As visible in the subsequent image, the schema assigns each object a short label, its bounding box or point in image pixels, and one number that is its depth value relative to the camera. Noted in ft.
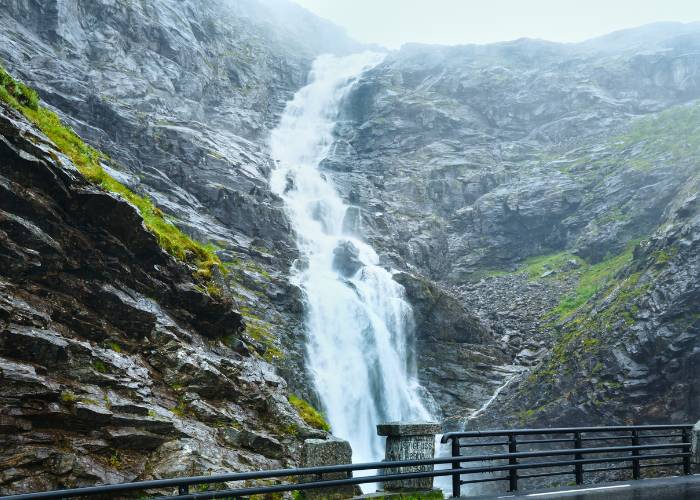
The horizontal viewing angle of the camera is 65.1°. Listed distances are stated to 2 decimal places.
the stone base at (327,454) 35.81
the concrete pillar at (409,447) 30.01
